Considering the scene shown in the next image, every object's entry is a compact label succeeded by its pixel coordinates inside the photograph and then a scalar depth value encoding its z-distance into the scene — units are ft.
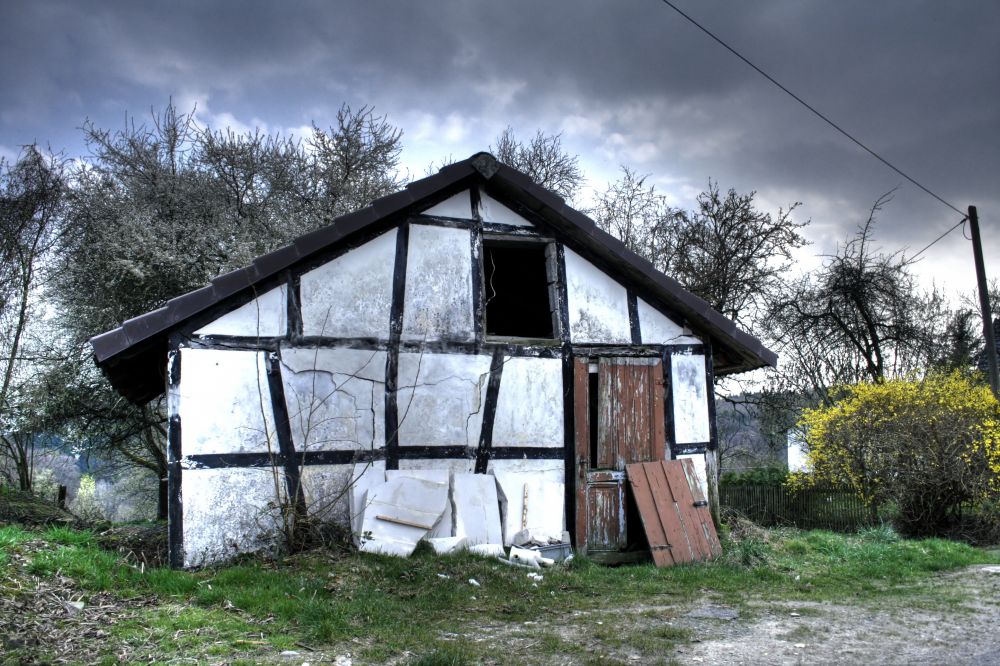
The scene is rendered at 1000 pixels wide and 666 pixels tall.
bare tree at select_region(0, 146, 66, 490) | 49.01
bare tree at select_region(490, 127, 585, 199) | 74.43
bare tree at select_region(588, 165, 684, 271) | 65.10
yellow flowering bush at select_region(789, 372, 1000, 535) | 35.42
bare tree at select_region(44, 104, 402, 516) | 50.29
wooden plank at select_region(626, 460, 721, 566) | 28.66
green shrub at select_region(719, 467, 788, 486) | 51.13
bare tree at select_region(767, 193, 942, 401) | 63.21
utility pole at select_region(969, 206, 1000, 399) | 47.04
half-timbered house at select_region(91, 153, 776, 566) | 24.56
